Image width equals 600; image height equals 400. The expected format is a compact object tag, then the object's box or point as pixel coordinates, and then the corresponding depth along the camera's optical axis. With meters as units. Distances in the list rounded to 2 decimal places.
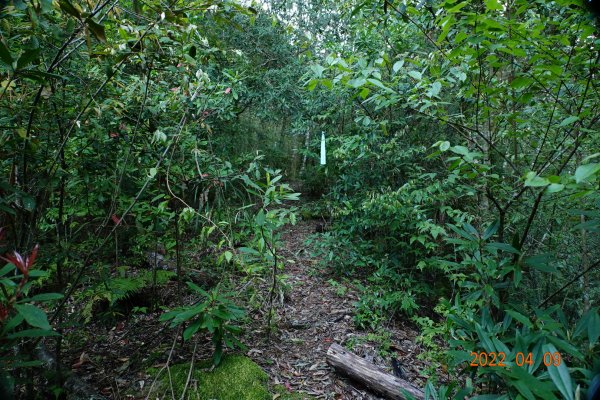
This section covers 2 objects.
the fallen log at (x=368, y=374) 2.46
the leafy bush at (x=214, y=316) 2.09
